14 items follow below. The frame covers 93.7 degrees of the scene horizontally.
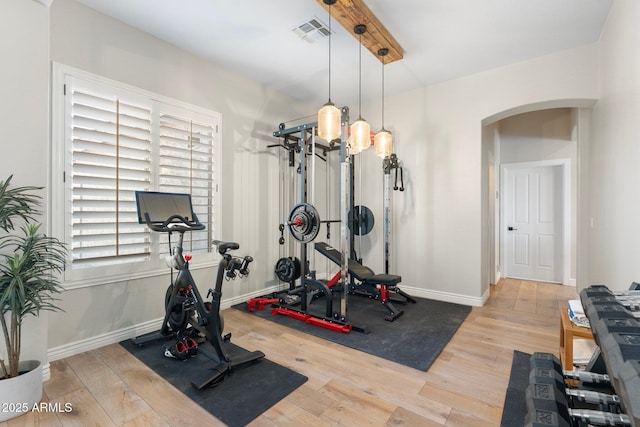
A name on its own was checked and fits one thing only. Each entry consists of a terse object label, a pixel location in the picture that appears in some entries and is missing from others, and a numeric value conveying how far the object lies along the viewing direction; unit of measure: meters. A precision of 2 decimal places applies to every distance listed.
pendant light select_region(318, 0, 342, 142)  2.85
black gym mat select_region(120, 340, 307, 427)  1.83
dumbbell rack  0.58
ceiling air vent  2.83
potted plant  1.75
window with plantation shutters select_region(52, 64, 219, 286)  2.49
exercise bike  2.28
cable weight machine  3.14
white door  5.12
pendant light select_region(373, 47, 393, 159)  3.48
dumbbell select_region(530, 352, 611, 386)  1.21
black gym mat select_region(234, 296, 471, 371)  2.57
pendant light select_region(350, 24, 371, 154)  3.14
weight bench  3.46
